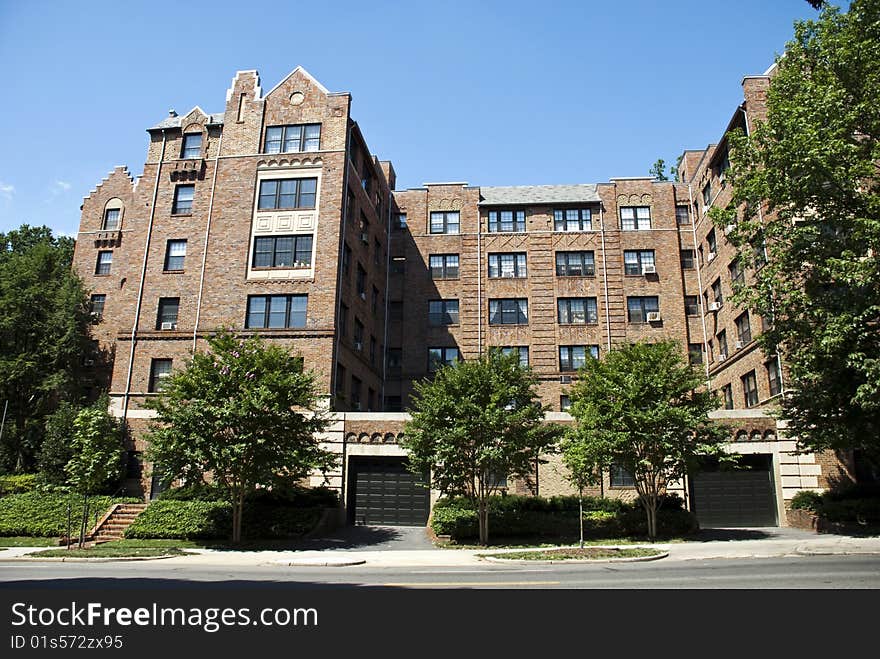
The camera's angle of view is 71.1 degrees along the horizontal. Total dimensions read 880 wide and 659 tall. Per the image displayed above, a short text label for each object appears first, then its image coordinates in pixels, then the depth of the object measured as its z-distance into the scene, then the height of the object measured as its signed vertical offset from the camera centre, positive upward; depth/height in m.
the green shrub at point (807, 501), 25.37 -0.55
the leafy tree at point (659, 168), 62.78 +31.43
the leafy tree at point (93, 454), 27.62 +1.00
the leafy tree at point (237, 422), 22.16 +2.04
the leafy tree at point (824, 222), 19.34 +8.89
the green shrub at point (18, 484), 28.91 -0.39
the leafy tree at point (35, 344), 33.91 +7.45
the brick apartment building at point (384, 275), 29.47 +12.12
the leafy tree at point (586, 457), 22.16 +0.95
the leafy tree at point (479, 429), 22.38 +1.92
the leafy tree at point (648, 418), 22.33 +2.38
